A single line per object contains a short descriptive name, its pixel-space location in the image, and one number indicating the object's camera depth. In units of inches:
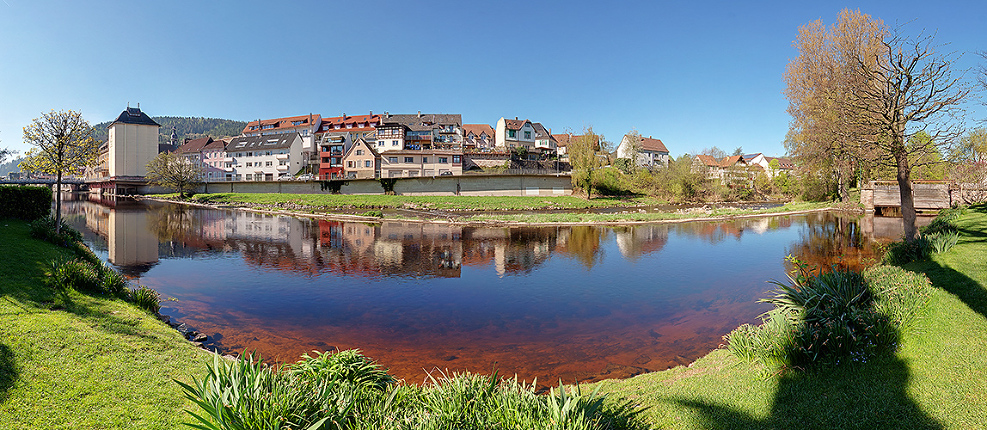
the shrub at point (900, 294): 226.7
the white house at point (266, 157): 3019.2
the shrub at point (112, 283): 354.0
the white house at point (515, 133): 3346.5
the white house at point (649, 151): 3309.5
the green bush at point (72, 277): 328.5
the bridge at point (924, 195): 1056.8
